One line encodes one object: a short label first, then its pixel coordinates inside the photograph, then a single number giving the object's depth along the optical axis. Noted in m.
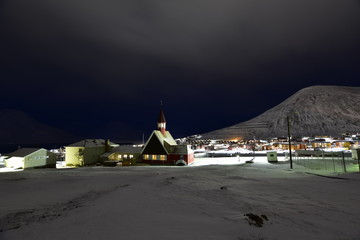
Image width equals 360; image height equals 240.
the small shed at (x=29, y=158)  45.50
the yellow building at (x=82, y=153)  52.19
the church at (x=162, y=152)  51.06
